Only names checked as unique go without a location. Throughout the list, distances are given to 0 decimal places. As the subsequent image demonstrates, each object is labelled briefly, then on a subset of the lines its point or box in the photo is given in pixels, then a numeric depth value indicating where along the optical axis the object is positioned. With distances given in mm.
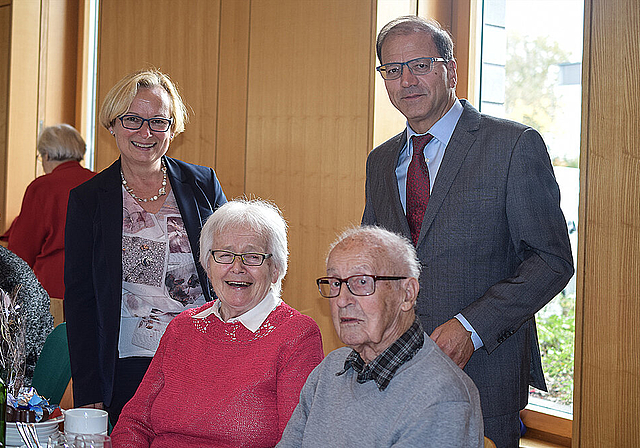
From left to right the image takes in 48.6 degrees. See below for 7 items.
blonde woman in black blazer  2410
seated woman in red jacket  4371
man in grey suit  1818
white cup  1523
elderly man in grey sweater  1458
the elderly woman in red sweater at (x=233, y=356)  1977
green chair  2592
